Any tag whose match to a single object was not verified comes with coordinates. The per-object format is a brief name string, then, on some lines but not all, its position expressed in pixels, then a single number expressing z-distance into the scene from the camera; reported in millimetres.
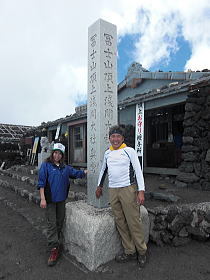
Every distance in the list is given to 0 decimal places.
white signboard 7824
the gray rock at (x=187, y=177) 6504
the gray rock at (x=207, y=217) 4125
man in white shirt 3066
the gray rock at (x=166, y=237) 3900
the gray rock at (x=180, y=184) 6637
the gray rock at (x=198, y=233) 4031
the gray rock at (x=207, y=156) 6266
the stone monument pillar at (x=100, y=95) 3580
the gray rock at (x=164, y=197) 4875
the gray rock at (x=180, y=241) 3896
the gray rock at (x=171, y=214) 3967
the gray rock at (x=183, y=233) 4003
